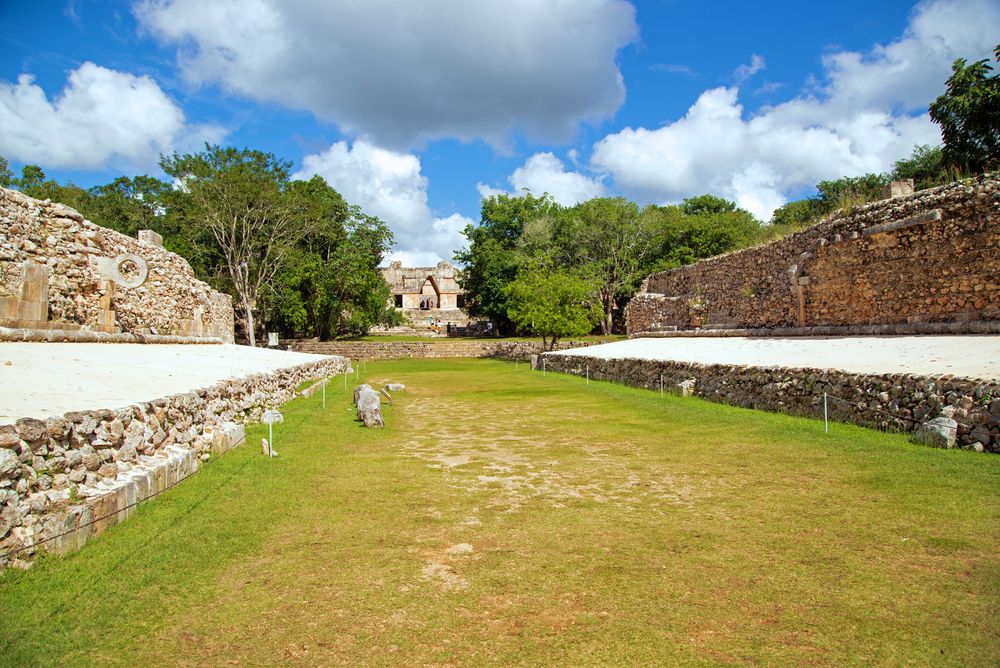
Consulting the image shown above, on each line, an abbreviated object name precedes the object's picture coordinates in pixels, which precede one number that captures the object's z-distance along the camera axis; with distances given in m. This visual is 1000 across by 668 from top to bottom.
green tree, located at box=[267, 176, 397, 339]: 38.50
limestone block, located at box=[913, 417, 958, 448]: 6.74
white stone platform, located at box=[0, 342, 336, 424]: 4.92
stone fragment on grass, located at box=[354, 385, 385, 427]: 10.36
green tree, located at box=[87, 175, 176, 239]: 39.84
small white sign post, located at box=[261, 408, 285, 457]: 8.49
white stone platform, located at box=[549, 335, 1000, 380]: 8.12
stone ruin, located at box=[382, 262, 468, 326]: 74.12
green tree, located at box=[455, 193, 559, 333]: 50.75
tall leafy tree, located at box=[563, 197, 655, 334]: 46.66
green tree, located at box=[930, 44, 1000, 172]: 23.02
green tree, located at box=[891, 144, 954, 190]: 37.01
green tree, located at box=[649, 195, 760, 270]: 45.91
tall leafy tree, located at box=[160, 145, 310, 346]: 32.09
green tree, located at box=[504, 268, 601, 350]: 31.81
